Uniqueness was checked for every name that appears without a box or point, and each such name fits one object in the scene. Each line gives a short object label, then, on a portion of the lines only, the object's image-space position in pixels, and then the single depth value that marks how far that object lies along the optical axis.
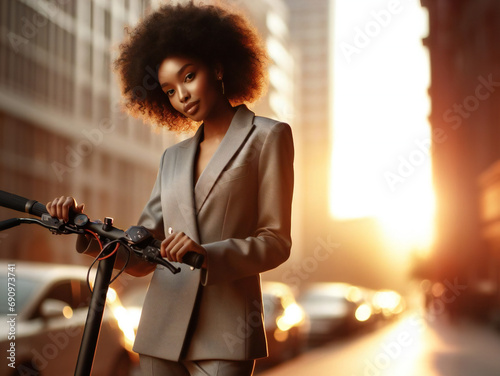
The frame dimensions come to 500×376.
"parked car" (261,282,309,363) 11.95
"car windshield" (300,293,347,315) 20.73
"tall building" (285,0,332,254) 103.12
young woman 2.16
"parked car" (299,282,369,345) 19.86
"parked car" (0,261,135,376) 5.49
